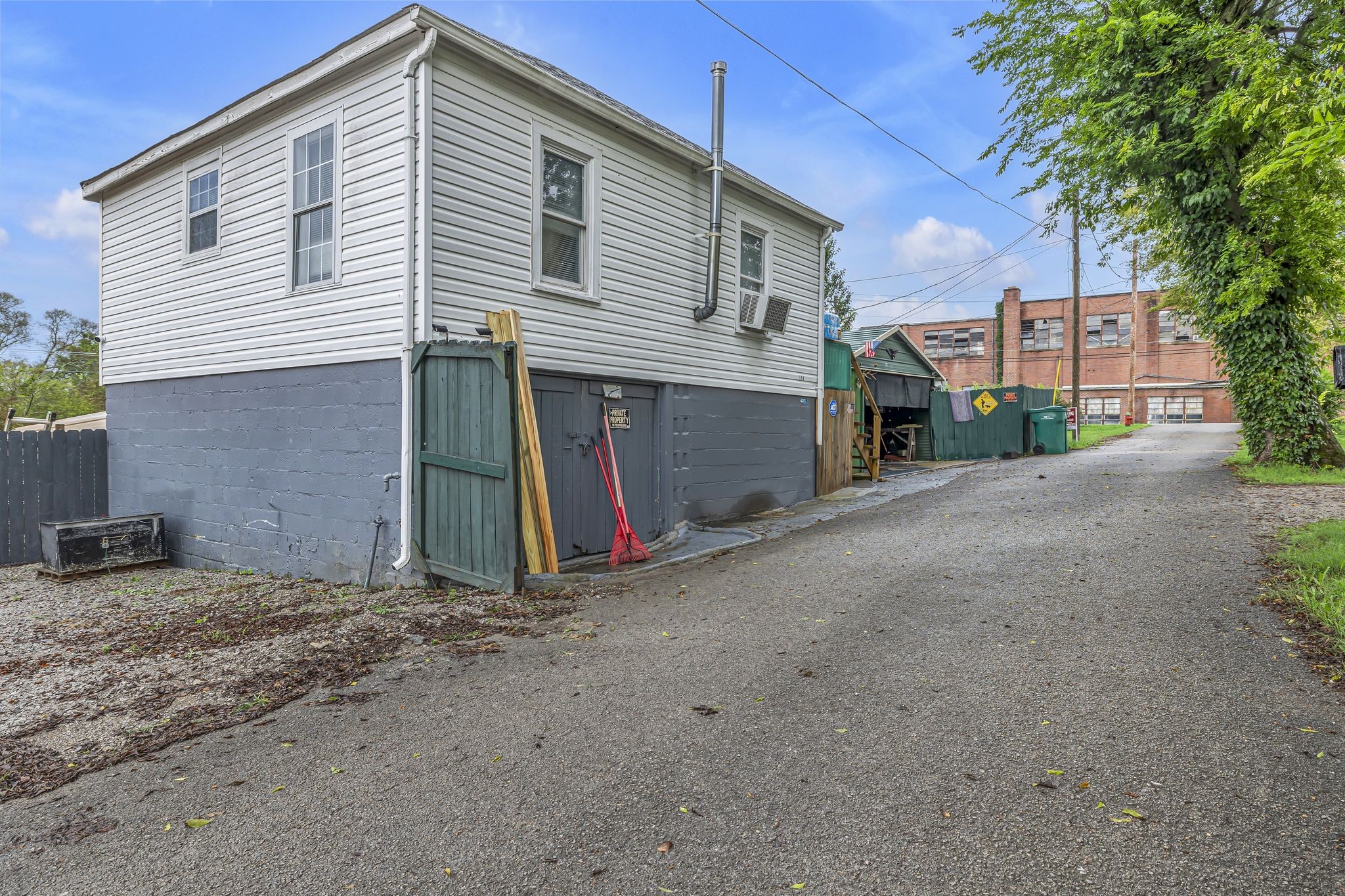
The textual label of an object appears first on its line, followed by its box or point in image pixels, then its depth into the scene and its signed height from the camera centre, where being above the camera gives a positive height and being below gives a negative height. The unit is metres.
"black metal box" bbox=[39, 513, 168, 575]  8.77 -1.28
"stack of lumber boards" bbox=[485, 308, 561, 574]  6.35 -0.43
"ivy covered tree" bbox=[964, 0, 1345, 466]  10.67 +4.28
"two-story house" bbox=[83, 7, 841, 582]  7.12 +1.72
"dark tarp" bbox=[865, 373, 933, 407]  20.00 +1.54
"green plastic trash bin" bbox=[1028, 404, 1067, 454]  21.73 +0.52
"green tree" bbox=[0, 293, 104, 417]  31.17 +3.06
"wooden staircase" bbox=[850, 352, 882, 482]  15.72 -0.03
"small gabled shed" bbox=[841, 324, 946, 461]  20.09 +1.92
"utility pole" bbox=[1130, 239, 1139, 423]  30.44 +7.52
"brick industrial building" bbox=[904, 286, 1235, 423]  41.72 +5.39
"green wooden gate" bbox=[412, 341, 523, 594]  6.14 -0.19
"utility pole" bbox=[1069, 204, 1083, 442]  24.64 +5.76
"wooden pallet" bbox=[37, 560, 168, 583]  8.82 -1.63
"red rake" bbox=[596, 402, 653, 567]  8.25 -1.05
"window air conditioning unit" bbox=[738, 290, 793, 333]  11.20 +2.01
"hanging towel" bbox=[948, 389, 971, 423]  21.69 +1.17
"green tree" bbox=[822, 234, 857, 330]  28.20 +5.77
